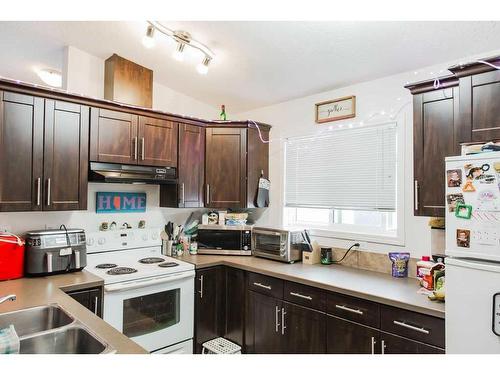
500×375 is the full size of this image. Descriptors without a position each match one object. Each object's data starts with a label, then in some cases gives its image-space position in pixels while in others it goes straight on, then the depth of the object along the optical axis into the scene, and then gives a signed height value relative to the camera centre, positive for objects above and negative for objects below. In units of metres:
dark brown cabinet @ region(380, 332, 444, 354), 1.85 -0.84
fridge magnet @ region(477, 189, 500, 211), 1.54 -0.01
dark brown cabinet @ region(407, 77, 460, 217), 2.06 +0.37
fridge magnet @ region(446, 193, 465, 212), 1.67 -0.01
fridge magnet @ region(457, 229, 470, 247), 1.63 -0.19
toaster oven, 2.96 -0.43
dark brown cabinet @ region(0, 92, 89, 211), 2.31 +0.29
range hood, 2.68 +0.18
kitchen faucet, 1.54 -0.48
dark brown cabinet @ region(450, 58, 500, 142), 1.80 +0.53
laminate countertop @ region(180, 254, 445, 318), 1.96 -0.59
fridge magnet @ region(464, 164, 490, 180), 1.60 +0.14
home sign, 3.04 -0.07
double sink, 1.46 -0.65
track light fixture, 2.37 +1.15
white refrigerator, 1.54 -0.26
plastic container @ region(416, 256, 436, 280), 2.18 -0.44
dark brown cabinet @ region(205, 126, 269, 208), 3.40 +0.29
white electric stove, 2.45 -0.74
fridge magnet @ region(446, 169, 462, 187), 1.69 +0.11
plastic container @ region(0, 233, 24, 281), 2.29 -0.43
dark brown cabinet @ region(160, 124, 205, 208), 3.23 +0.23
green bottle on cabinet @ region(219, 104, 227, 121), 3.58 +0.86
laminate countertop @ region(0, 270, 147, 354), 1.40 -0.60
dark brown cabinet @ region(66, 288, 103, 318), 2.25 -0.70
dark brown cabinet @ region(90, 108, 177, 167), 2.74 +0.48
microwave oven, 3.34 -0.43
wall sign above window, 2.93 +0.79
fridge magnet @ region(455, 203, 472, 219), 1.63 -0.06
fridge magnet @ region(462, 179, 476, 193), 1.63 +0.06
